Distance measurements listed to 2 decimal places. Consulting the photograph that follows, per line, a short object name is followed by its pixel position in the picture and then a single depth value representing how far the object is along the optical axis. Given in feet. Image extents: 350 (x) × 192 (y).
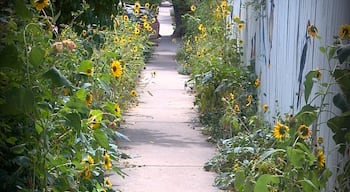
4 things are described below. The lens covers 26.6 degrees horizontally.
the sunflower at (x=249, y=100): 27.06
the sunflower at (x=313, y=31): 15.74
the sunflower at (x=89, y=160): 15.64
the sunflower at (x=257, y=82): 27.66
